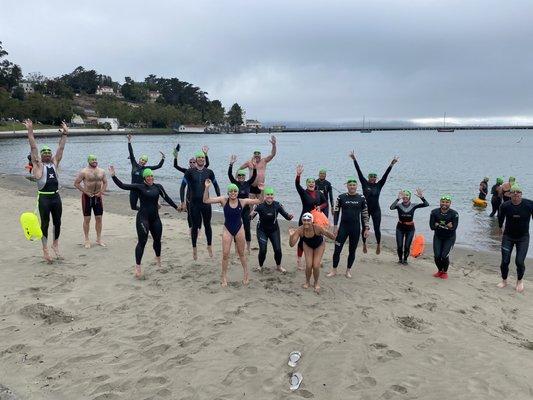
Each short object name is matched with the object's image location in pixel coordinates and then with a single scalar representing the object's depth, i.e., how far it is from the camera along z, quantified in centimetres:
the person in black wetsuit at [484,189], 1938
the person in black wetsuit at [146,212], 783
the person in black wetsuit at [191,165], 937
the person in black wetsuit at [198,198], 898
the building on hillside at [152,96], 18349
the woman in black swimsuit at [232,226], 755
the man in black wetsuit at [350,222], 840
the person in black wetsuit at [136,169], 1070
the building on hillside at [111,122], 12438
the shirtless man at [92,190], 962
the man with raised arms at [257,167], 998
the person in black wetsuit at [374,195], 1011
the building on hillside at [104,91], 17762
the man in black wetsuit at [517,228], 805
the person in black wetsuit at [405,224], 927
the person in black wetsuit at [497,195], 1514
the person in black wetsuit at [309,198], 882
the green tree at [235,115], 18050
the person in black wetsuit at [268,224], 817
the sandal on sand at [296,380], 463
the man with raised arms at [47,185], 830
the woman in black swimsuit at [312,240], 735
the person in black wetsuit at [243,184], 894
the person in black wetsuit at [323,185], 1048
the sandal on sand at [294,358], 505
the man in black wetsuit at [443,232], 862
